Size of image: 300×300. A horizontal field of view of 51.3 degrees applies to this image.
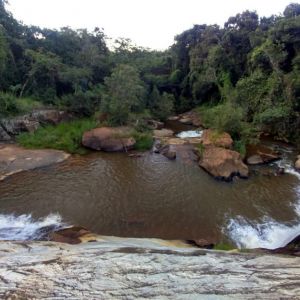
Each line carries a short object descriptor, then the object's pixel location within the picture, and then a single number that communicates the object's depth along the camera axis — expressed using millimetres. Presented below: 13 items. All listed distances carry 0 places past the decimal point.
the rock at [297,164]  15947
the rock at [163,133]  23095
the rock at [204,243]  8977
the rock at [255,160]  16734
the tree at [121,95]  21453
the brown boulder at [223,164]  14617
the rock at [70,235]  8305
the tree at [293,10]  27877
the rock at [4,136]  19469
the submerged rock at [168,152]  17292
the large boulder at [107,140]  18822
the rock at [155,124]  26284
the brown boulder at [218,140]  17641
